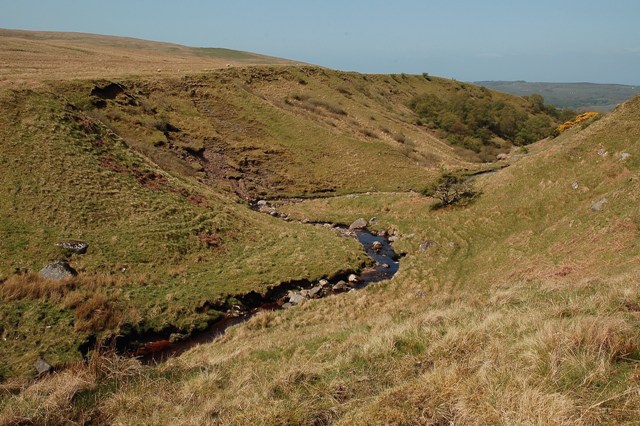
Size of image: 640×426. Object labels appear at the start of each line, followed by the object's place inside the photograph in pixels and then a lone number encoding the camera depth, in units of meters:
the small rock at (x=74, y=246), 22.33
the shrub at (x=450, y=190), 34.23
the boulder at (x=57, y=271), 19.89
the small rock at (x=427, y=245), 28.64
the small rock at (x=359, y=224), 36.84
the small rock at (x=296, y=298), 23.00
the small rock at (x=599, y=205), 22.14
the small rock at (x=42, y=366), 14.98
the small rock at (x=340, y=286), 24.95
